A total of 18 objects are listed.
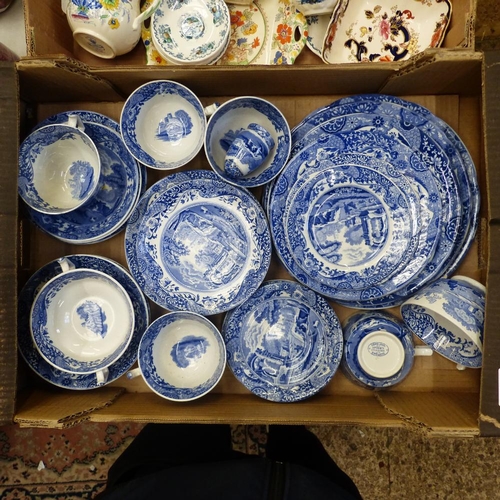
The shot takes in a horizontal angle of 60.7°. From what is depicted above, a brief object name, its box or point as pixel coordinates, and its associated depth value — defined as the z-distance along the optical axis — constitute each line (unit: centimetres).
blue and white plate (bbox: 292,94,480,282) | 77
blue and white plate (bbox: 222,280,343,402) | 84
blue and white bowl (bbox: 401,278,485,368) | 74
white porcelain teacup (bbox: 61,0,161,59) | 74
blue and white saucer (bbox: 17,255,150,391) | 81
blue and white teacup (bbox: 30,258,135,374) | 80
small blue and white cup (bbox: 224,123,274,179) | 74
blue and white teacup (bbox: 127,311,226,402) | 81
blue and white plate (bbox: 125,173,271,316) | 83
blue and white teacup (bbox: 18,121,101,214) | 78
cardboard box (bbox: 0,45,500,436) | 65
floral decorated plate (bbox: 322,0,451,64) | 83
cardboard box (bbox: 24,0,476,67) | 72
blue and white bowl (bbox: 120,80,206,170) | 79
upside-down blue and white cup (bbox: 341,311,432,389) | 82
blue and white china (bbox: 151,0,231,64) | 81
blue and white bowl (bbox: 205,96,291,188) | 78
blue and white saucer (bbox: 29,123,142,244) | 82
